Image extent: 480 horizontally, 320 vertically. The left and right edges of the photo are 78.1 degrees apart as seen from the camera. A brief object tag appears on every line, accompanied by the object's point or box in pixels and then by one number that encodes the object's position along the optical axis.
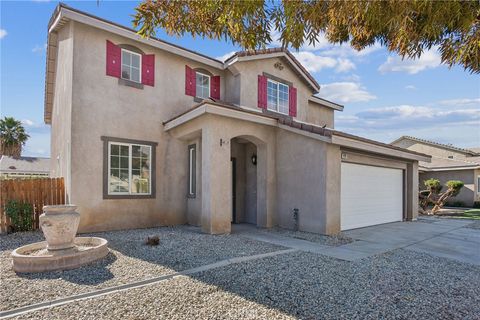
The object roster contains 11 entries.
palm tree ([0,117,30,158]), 34.97
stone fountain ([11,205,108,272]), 6.04
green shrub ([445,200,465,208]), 25.91
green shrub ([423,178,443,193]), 22.06
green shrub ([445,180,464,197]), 22.16
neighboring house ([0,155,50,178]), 30.05
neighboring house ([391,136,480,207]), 25.67
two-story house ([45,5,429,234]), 10.41
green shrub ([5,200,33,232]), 9.73
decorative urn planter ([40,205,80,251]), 6.64
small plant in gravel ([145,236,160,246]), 8.36
